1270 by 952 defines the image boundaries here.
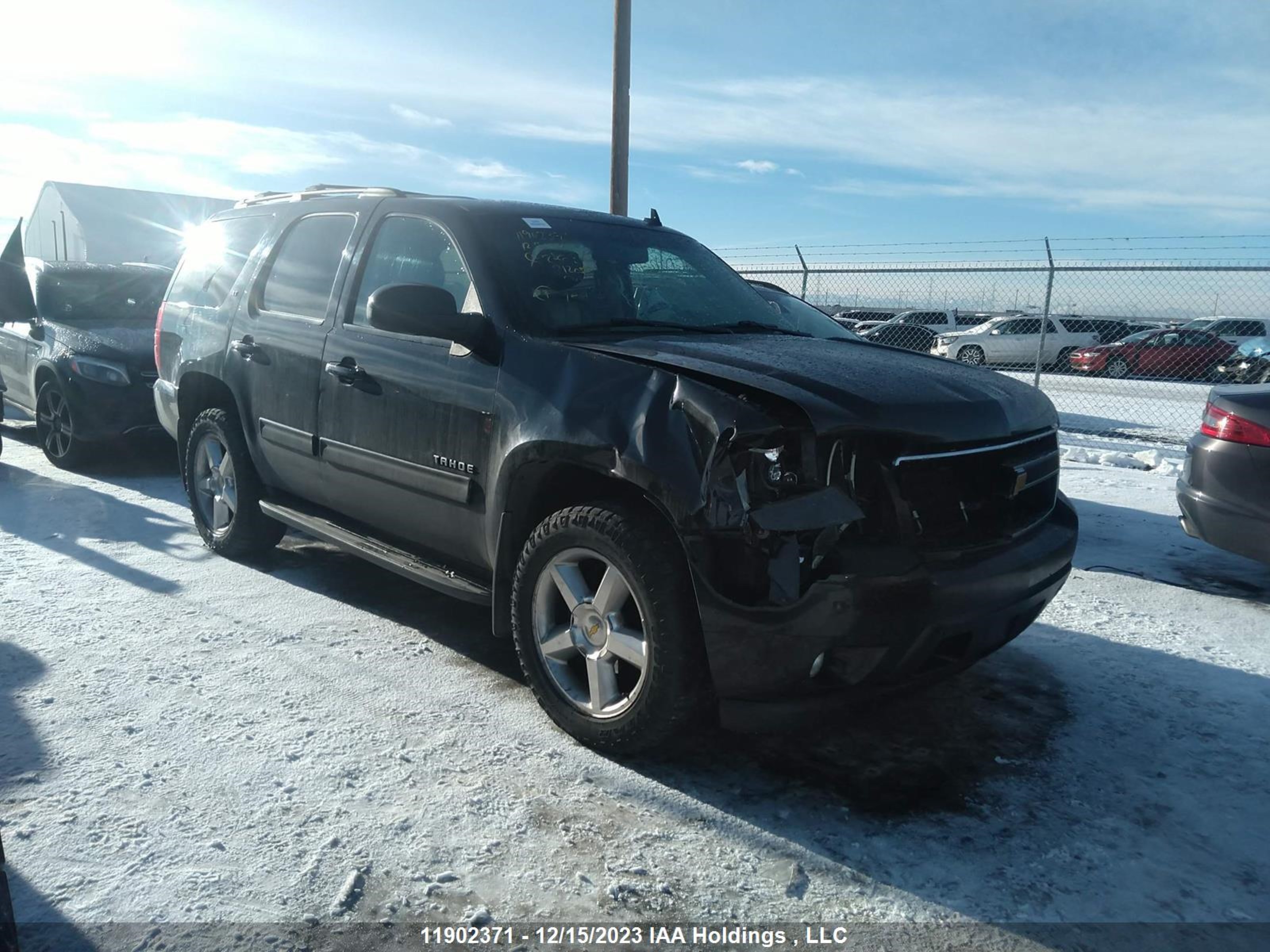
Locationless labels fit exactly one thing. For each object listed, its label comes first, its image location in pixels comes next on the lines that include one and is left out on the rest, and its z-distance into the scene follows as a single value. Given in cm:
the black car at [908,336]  2070
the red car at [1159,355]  2058
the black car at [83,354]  745
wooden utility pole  971
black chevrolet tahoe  269
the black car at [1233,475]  455
